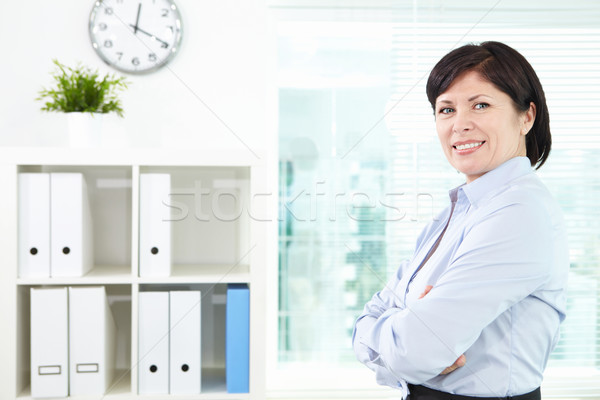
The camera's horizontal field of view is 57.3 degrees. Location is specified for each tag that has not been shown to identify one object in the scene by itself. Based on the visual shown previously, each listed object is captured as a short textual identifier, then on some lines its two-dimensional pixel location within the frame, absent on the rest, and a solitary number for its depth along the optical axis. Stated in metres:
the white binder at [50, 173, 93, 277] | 1.71
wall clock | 2.01
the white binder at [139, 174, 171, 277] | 1.71
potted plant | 1.79
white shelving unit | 1.68
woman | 0.99
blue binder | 1.74
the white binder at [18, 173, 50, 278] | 1.70
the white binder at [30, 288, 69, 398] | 1.69
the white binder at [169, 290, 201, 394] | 1.74
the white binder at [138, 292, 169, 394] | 1.73
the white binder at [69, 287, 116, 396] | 1.71
